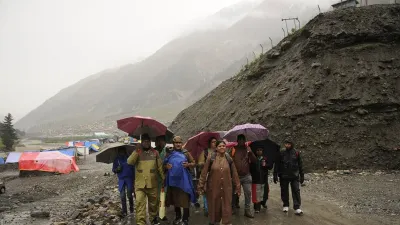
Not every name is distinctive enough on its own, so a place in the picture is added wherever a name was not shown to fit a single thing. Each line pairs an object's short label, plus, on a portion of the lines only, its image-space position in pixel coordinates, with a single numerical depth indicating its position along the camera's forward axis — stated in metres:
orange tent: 27.93
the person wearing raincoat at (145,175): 6.95
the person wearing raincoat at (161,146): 7.96
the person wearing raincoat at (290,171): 7.85
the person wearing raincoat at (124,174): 8.38
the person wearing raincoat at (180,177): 7.09
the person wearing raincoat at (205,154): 7.88
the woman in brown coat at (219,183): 6.65
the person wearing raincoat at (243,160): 7.66
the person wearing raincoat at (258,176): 8.07
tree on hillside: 57.28
